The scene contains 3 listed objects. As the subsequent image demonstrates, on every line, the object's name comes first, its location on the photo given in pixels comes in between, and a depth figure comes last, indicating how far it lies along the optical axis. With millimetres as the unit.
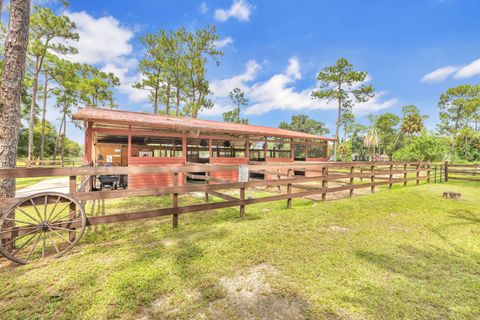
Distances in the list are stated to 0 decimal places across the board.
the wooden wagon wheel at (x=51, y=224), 2541
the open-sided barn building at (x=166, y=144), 8031
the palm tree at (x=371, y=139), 31062
